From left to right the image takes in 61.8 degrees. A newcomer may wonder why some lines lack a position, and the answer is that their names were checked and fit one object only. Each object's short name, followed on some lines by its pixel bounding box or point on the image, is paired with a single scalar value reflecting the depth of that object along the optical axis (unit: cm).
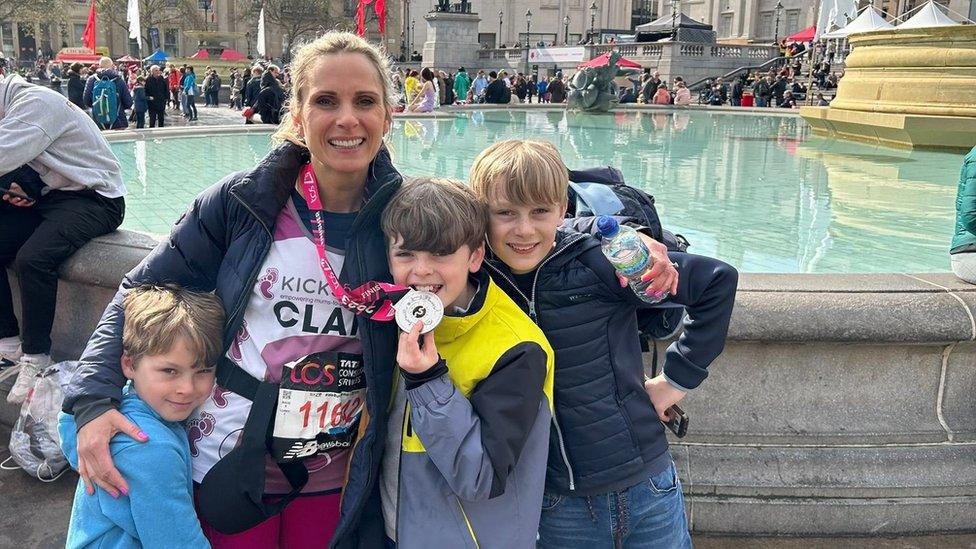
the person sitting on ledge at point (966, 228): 348
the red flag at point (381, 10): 3397
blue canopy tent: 4793
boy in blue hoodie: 202
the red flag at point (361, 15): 2938
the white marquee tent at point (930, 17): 2950
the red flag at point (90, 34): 3017
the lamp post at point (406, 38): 7056
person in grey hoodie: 355
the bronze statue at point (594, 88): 2436
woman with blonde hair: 206
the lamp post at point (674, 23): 5152
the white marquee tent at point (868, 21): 2928
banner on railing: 4725
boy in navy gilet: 208
